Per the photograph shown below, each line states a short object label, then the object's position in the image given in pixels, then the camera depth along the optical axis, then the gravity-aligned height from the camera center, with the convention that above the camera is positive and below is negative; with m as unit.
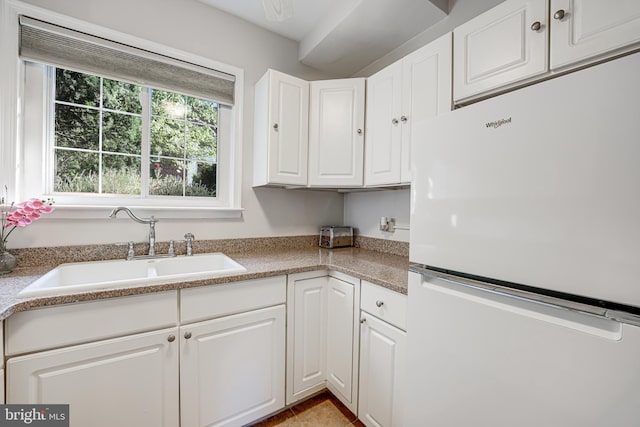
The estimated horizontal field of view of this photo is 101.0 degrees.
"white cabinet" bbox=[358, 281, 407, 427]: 1.15 -0.68
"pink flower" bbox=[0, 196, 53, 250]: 1.15 -0.03
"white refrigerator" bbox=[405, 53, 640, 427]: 0.59 -0.12
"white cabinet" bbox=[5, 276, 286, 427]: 0.94 -0.62
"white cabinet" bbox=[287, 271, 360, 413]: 1.43 -0.71
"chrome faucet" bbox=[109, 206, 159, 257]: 1.49 -0.11
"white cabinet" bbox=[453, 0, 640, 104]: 0.84 +0.64
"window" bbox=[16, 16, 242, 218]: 1.38 +0.52
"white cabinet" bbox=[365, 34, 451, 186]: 1.33 +0.61
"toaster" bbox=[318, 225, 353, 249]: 2.13 -0.21
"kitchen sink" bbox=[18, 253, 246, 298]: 1.02 -0.32
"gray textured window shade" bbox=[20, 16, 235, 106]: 1.32 +0.84
